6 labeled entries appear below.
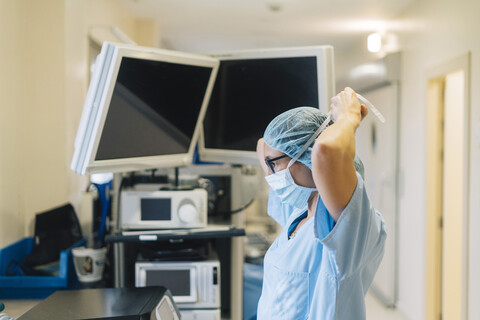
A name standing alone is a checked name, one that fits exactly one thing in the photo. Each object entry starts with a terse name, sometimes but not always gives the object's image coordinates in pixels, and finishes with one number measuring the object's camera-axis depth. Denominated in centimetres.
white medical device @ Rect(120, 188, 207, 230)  180
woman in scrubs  94
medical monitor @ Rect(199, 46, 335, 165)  171
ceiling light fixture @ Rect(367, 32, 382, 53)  426
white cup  189
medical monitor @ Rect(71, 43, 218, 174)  148
